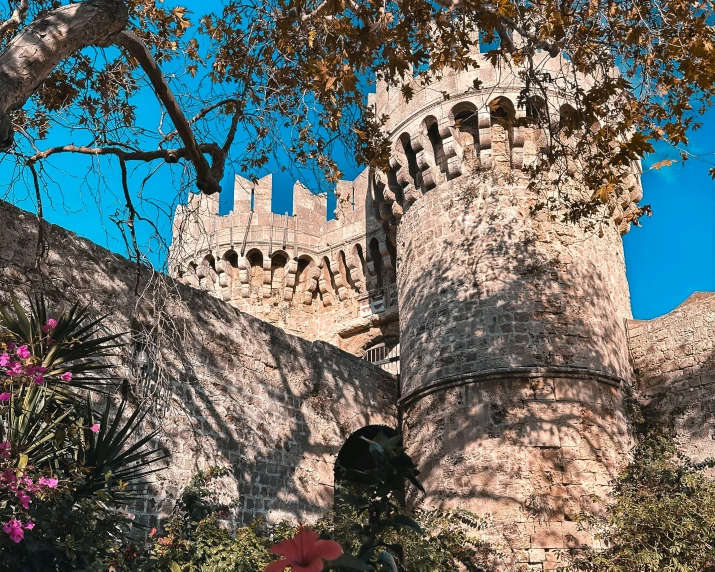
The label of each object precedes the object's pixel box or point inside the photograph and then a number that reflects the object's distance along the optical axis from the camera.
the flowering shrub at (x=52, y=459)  3.97
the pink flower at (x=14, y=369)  4.79
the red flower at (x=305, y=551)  1.38
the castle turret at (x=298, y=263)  15.35
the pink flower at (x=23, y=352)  4.91
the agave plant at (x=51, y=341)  5.14
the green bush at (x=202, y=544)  5.27
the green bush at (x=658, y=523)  7.68
